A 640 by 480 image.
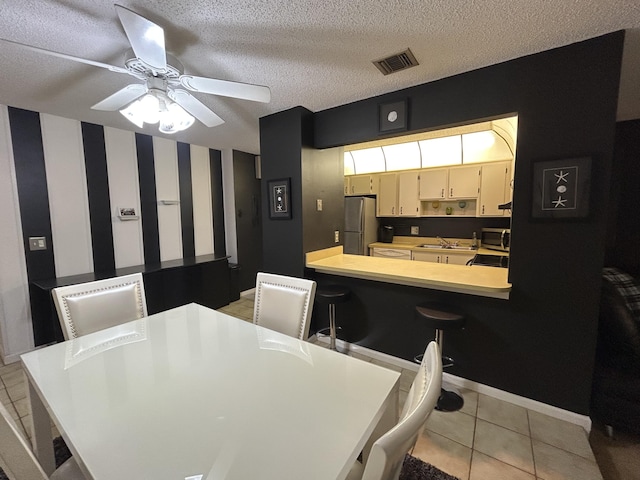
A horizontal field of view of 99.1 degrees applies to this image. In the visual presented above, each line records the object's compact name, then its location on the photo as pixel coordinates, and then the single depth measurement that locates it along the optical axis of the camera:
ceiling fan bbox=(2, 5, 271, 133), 1.23
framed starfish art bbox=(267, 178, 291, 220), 2.80
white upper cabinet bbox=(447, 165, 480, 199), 4.04
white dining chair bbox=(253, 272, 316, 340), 1.76
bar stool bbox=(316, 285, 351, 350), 2.50
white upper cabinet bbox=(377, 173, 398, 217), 4.75
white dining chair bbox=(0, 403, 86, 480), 0.66
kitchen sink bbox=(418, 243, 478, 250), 4.23
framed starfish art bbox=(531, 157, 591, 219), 1.67
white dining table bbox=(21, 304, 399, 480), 0.74
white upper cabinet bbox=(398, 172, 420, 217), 4.57
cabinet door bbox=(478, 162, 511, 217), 3.83
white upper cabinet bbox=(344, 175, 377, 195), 4.97
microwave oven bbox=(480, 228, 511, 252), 3.79
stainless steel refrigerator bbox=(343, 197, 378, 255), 4.69
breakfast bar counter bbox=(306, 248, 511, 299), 1.97
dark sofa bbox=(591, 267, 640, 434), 1.69
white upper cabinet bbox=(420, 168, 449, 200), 4.29
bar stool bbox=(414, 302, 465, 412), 1.92
